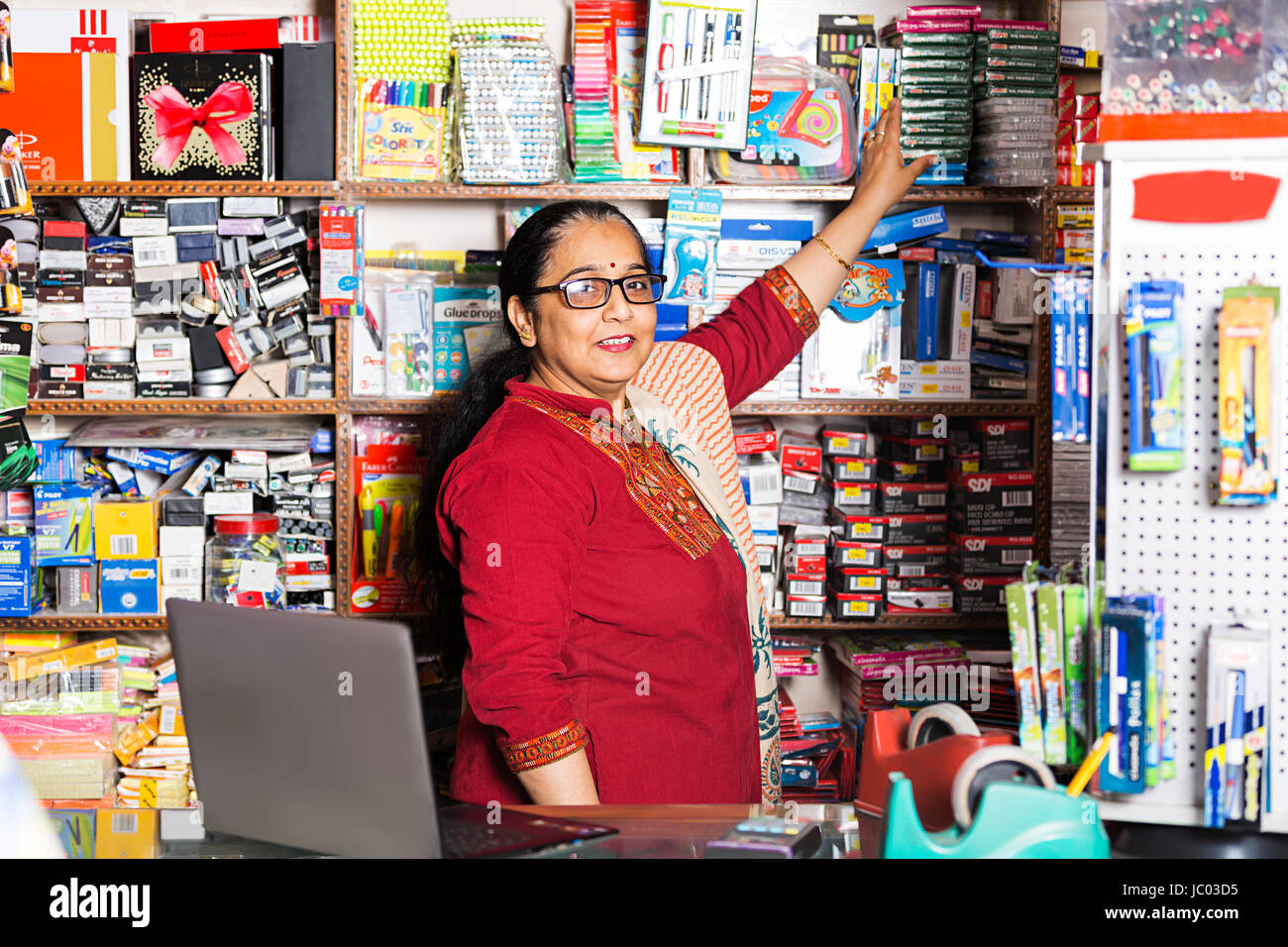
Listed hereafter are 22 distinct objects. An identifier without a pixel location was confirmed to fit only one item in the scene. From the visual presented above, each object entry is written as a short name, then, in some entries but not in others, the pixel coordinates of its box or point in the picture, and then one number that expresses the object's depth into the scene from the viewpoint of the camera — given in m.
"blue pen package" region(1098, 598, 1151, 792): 1.28
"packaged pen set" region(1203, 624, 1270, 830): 1.28
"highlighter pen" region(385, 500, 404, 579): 3.04
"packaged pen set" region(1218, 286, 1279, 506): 1.27
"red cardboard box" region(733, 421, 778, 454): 3.11
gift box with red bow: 2.94
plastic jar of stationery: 3.04
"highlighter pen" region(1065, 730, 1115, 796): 1.20
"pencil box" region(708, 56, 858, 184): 3.01
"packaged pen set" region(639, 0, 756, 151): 2.90
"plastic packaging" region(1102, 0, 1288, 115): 1.33
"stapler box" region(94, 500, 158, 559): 2.99
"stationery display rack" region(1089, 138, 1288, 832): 1.32
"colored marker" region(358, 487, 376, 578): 3.04
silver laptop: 1.21
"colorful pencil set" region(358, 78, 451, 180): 2.97
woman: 1.64
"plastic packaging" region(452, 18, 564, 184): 2.92
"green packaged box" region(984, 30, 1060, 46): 2.96
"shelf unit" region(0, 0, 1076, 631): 2.93
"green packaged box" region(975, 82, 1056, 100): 2.97
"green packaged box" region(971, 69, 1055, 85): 2.97
